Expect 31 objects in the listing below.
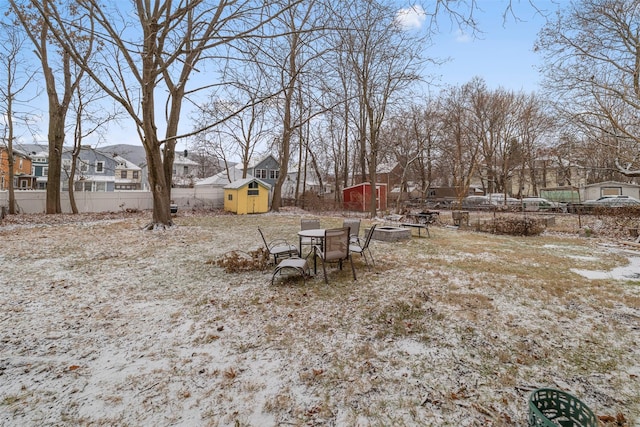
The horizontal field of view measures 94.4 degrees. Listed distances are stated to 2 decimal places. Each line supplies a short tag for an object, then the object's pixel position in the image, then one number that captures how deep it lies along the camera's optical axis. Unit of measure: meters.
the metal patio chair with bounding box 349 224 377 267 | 5.58
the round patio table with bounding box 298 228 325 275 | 5.48
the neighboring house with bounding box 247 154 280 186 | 37.80
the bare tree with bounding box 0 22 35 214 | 14.71
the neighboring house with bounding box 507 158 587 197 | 31.19
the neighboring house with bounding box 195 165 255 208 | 21.92
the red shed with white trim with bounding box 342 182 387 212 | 23.56
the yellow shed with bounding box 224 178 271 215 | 19.44
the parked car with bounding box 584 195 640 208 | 21.45
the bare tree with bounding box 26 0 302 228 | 6.16
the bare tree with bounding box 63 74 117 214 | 16.27
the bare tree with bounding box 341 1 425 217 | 15.03
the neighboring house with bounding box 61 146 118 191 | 31.60
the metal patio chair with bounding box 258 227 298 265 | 5.90
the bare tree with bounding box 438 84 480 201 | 26.00
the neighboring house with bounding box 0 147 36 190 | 28.36
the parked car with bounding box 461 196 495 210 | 24.19
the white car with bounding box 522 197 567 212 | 20.84
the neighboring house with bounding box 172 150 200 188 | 43.66
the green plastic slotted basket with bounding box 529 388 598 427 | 1.74
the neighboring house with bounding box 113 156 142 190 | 38.25
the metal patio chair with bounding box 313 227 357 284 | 4.86
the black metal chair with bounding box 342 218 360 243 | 6.97
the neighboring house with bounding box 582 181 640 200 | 29.17
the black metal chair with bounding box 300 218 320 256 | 7.14
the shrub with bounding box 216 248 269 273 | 5.79
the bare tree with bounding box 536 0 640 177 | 11.39
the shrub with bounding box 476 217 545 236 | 10.70
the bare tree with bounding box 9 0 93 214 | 14.48
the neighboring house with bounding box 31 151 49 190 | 33.38
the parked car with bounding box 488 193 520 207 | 24.83
